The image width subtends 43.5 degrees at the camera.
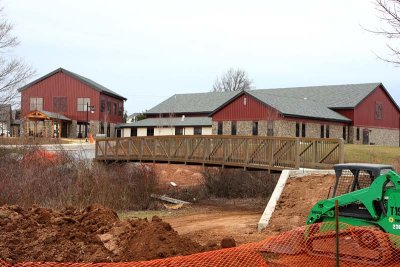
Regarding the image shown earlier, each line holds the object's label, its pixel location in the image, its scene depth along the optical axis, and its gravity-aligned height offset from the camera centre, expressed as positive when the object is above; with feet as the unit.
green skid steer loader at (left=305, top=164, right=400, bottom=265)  28.22 -4.95
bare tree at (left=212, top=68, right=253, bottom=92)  350.46 +37.15
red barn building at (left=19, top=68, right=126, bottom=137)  207.72 +14.15
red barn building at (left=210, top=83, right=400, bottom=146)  158.51 +7.42
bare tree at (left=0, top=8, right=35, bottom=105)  109.91 +11.48
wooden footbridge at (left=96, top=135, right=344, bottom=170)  68.23 -2.57
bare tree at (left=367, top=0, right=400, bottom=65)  61.98 +15.10
